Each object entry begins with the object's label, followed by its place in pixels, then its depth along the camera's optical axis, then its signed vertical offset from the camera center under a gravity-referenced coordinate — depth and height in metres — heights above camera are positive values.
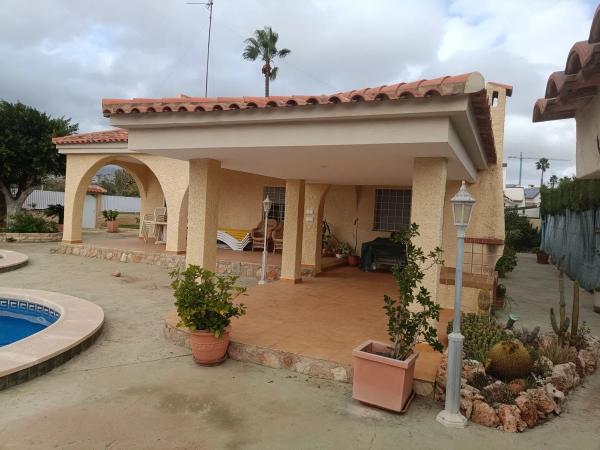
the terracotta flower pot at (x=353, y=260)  14.59 -1.27
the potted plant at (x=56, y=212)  23.19 -0.24
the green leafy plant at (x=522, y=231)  29.33 +0.18
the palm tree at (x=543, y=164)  85.44 +14.79
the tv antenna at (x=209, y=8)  19.04 +9.81
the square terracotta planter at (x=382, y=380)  4.53 -1.73
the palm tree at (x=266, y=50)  34.06 +14.17
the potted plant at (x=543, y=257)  21.14 -1.18
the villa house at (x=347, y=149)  4.97 +1.12
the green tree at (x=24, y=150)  19.98 +2.78
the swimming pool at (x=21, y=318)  7.96 -2.33
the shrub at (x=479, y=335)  5.51 -1.53
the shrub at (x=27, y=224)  19.78 -0.87
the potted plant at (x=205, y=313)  5.61 -1.33
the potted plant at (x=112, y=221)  23.72 -0.59
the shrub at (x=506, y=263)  13.95 -1.08
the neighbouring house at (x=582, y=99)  3.94 +1.77
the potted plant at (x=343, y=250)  14.81 -0.96
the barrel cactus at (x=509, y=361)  5.05 -1.60
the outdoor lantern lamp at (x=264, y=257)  10.85 -1.02
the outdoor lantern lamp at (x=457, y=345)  4.38 -1.24
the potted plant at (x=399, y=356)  4.55 -1.49
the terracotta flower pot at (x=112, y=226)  23.67 -0.87
